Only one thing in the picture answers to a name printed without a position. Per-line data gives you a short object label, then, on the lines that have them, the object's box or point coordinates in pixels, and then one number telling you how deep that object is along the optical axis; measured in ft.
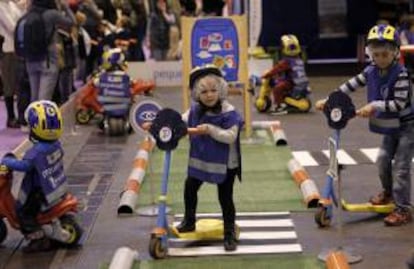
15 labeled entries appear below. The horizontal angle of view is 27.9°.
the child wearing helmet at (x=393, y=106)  20.83
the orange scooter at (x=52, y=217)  19.70
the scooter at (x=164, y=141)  18.78
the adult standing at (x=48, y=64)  32.01
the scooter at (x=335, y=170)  18.39
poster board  33.68
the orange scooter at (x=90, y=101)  37.19
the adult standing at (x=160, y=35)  56.29
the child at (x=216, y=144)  19.21
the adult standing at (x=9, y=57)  36.04
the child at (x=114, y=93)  34.73
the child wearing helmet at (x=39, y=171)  19.39
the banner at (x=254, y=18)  54.95
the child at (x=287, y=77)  38.37
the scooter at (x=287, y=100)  39.55
